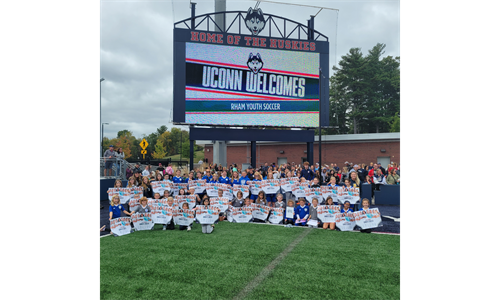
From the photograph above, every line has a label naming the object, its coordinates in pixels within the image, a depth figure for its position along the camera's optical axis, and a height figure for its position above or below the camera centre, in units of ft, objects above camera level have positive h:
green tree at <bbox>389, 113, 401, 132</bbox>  137.08 +14.98
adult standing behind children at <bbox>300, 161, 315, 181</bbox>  45.14 -3.09
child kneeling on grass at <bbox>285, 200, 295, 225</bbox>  30.60 -6.58
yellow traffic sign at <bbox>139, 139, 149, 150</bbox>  70.46 +2.04
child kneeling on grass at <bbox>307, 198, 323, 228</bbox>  29.19 -6.39
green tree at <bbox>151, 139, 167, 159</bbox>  187.42 +0.20
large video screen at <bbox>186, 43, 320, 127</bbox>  61.31 +15.17
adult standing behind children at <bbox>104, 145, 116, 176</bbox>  52.25 -1.63
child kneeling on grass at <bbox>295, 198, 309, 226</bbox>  29.79 -6.45
